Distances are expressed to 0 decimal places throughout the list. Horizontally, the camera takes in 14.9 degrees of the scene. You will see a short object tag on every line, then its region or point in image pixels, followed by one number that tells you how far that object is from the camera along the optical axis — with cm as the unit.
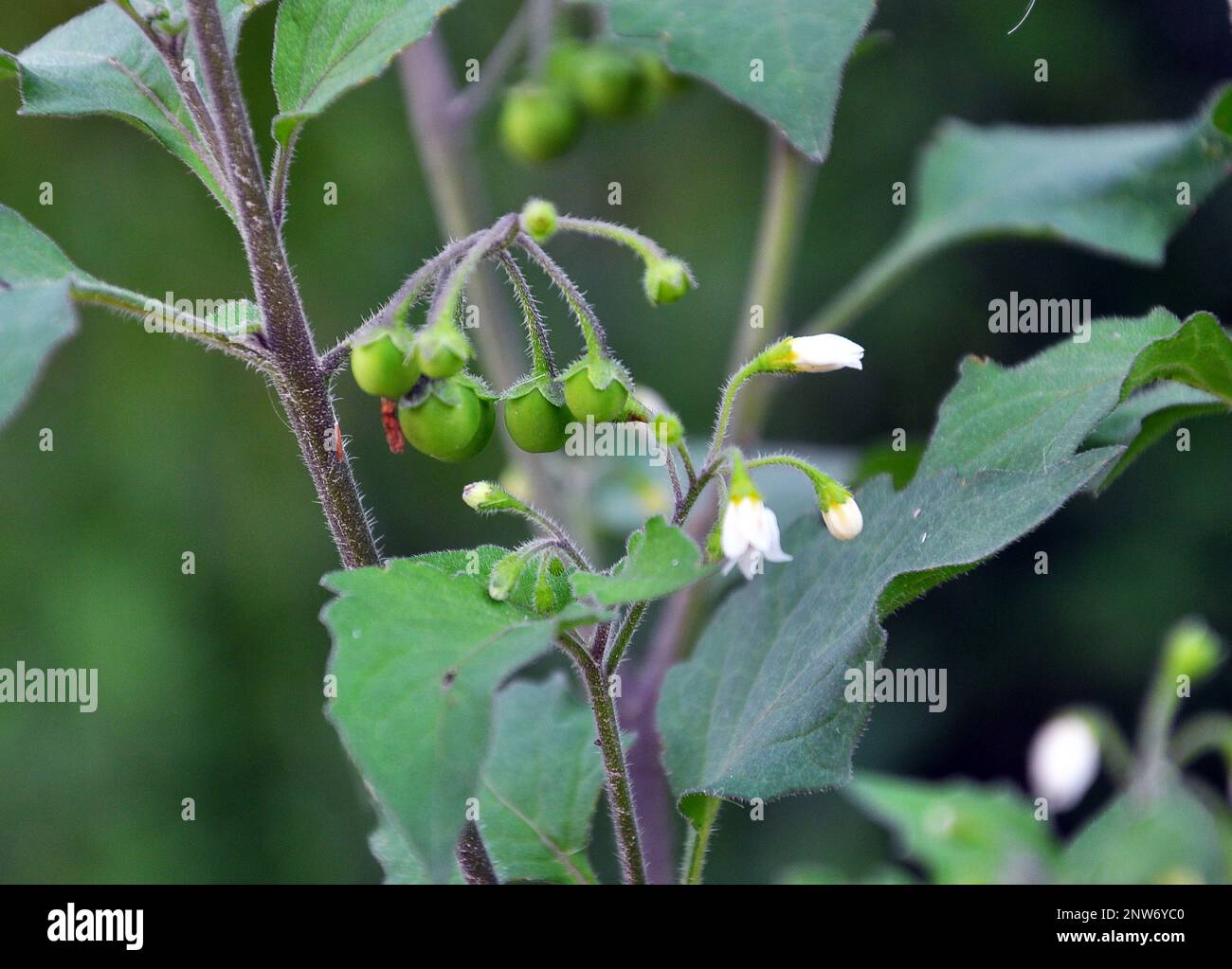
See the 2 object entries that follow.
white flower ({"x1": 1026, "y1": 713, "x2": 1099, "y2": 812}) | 55
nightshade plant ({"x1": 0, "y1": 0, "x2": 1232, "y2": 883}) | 36
